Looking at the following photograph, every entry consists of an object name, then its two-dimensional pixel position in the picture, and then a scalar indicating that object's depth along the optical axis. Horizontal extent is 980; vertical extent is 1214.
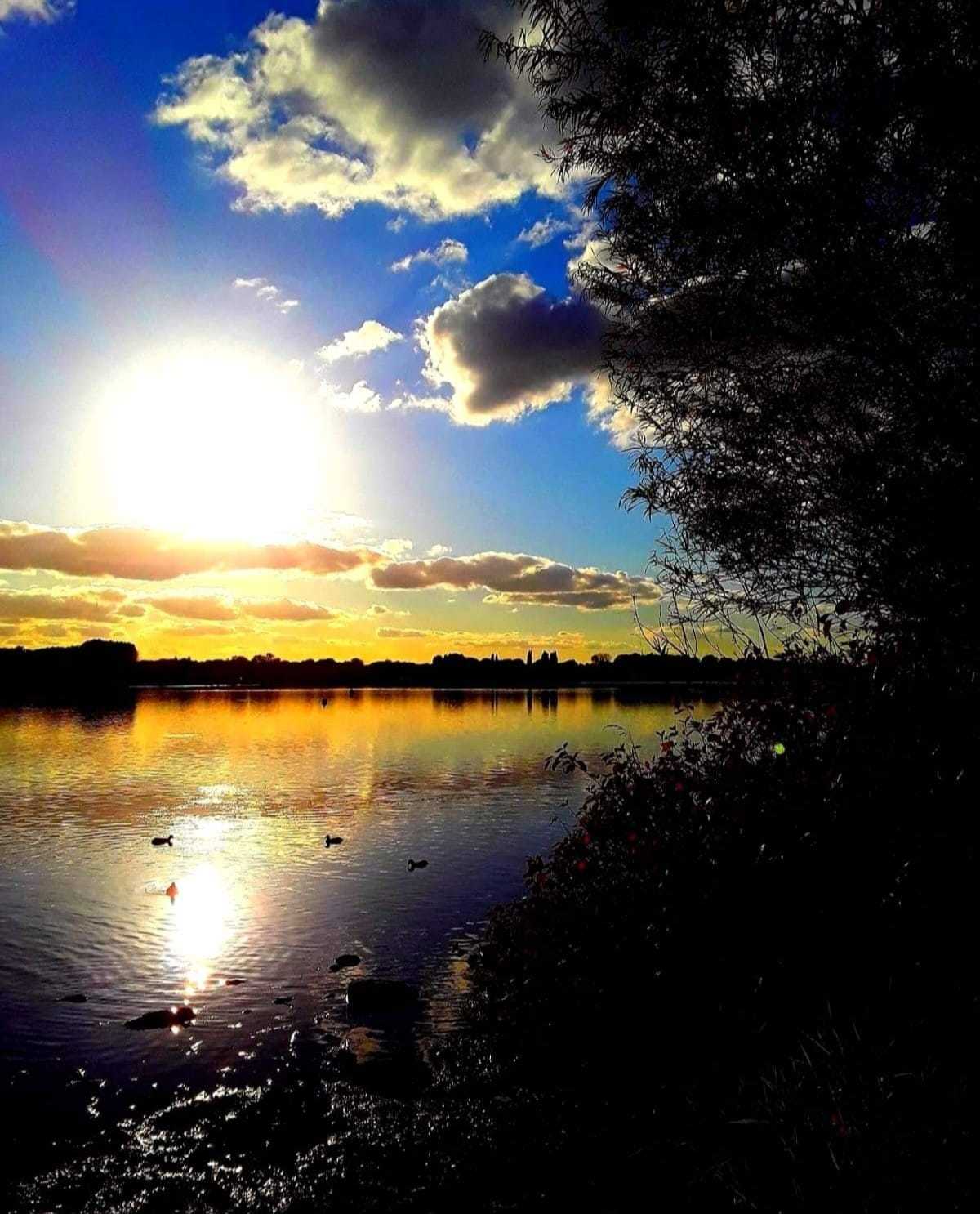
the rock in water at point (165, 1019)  15.58
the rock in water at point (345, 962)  18.64
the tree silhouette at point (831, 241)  9.73
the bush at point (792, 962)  6.35
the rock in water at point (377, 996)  16.05
